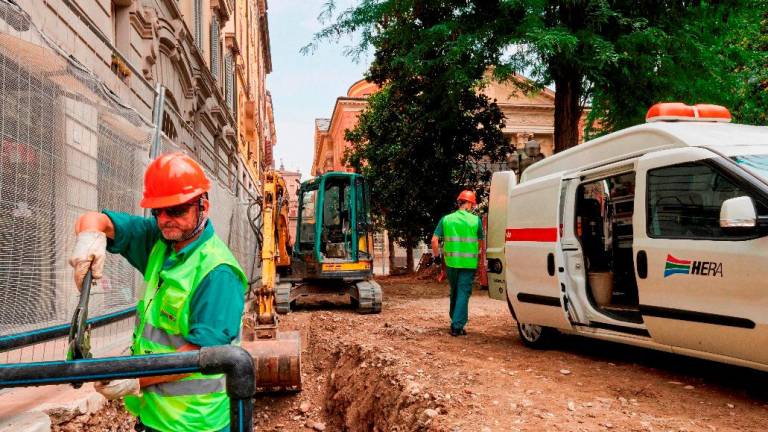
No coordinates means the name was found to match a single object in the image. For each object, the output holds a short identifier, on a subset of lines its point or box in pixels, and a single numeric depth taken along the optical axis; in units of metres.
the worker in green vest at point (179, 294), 2.15
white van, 4.39
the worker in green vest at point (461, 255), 8.48
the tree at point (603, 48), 11.34
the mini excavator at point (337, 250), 12.80
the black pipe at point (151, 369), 1.62
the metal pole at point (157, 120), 5.12
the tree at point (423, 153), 20.41
